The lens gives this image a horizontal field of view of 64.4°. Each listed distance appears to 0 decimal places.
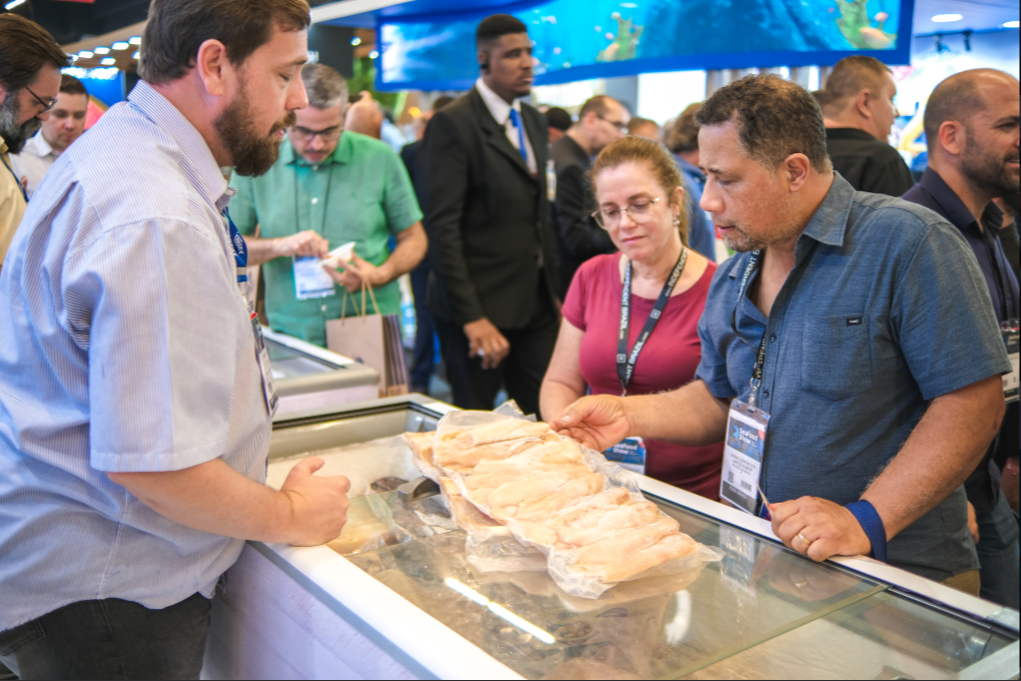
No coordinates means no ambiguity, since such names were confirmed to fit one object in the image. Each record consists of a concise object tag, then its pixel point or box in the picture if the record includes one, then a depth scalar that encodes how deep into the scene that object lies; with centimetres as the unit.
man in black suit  365
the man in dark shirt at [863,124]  300
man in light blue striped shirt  108
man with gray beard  201
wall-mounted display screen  340
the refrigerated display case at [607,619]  102
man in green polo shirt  309
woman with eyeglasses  227
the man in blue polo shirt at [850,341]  149
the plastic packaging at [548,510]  121
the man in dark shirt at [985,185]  227
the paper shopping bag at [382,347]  279
